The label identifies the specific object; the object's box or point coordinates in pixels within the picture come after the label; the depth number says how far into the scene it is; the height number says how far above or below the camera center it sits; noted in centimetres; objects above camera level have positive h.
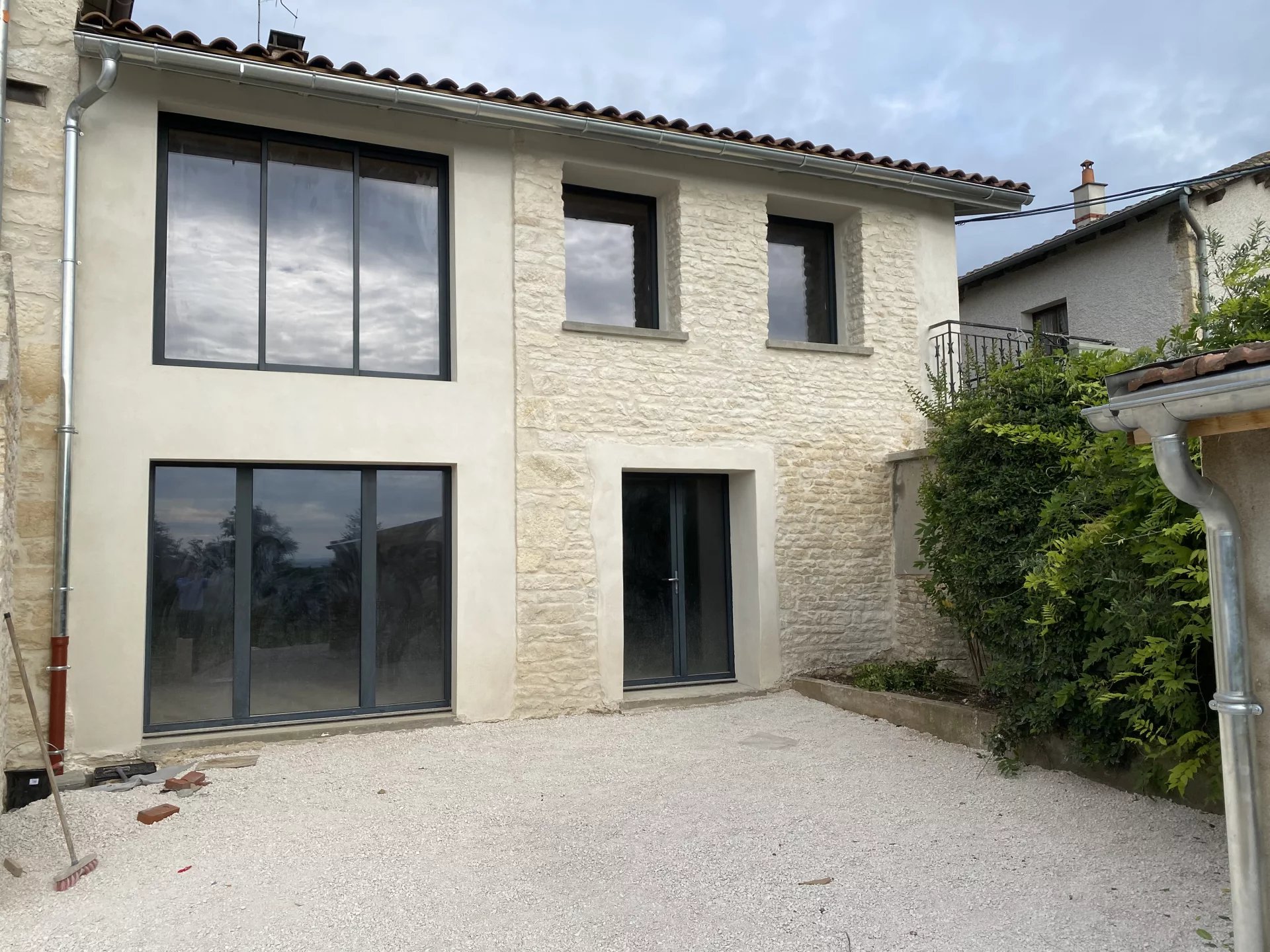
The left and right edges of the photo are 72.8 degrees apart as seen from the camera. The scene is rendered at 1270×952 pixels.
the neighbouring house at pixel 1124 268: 1052 +358
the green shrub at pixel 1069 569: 416 -22
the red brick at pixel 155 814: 477 -148
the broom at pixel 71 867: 389 -148
